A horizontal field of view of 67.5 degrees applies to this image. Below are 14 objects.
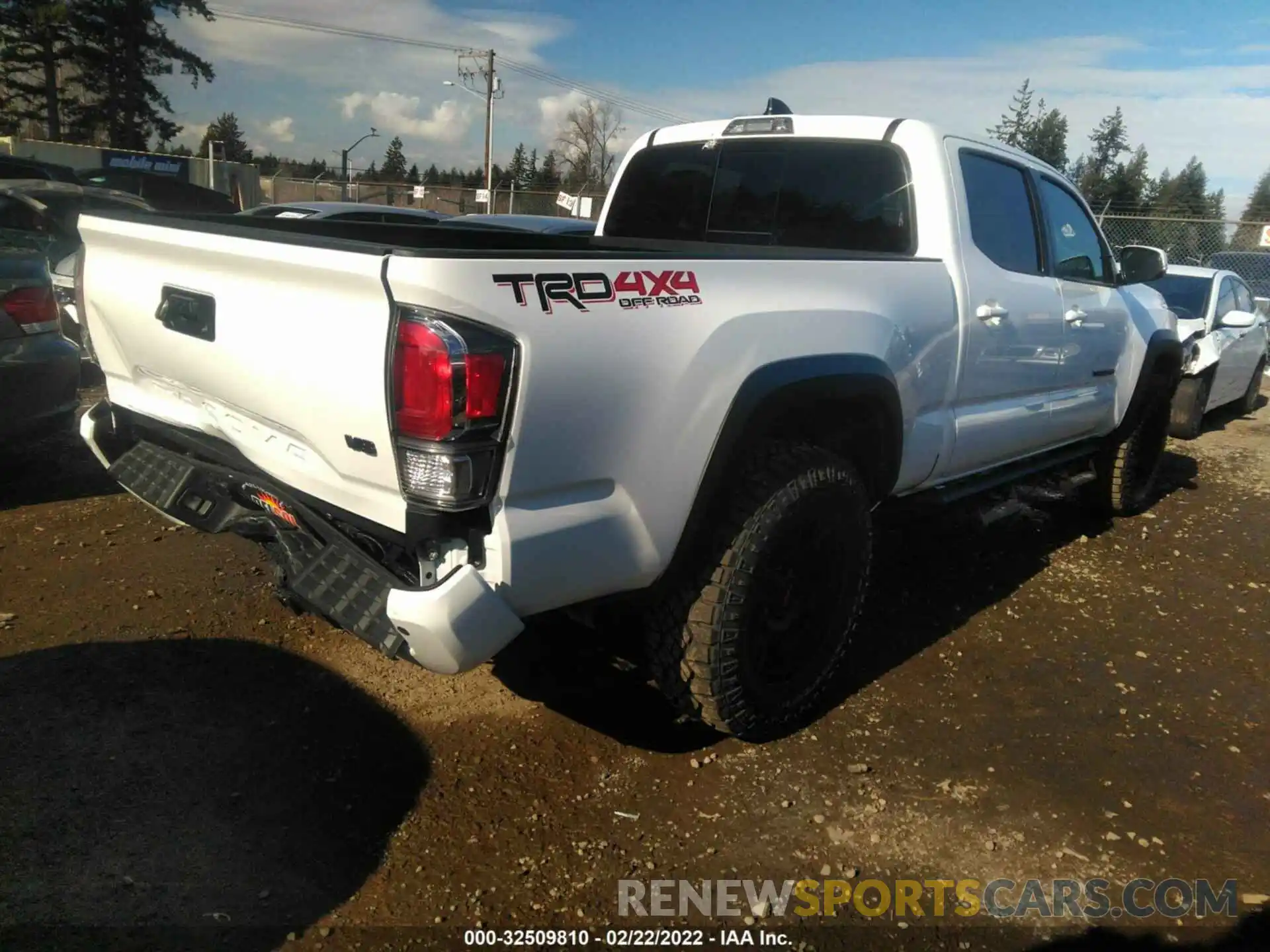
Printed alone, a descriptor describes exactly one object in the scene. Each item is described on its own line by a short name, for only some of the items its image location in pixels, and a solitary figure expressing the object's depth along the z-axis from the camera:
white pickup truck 2.14
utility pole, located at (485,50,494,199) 36.75
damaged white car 8.70
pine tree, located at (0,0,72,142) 35.09
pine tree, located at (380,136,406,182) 79.75
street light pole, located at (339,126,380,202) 33.53
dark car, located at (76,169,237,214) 15.38
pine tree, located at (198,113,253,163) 64.94
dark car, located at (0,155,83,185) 11.69
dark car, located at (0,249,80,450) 4.79
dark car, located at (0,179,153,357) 8.26
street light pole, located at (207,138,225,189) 28.92
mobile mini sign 28.03
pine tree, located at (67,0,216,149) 36.06
